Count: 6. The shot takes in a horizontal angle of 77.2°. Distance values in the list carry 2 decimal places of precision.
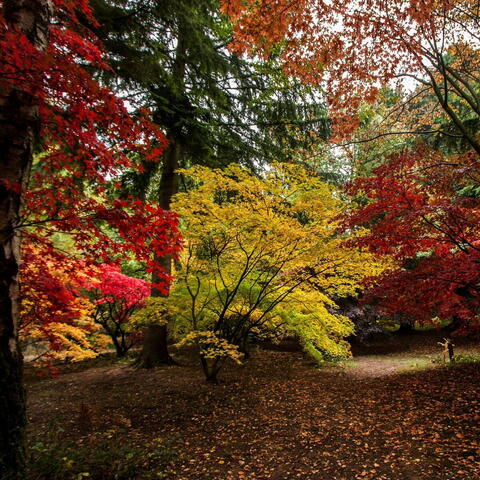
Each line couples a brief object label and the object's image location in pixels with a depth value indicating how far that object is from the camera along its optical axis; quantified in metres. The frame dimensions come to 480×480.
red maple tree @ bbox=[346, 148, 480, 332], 4.45
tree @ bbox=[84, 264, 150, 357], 8.53
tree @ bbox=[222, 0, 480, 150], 4.86
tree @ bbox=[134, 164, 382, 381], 5.21
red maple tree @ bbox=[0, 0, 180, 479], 2.20
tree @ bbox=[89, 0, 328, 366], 5.70
